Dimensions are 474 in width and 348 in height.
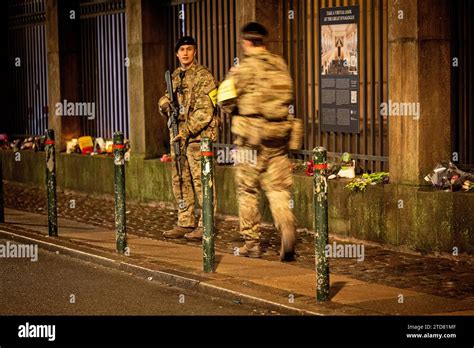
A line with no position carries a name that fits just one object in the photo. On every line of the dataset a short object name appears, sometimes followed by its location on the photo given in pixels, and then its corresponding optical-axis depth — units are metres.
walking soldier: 10.75
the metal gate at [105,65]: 17.64
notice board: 13.02
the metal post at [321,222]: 8.98
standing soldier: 12.38
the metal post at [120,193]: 11.50
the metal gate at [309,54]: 12.70
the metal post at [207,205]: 10.34
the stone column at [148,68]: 16.34
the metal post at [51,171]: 12.80
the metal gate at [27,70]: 20.27
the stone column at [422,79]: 11.50
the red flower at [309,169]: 13.16
